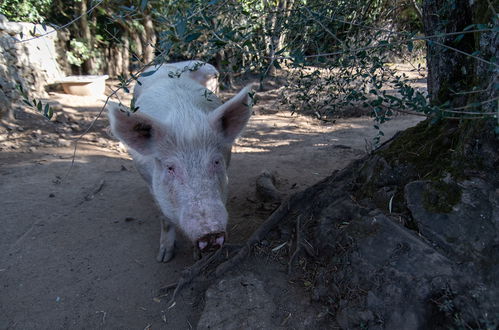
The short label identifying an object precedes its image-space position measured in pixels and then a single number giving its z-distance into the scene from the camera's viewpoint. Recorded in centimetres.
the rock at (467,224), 198
